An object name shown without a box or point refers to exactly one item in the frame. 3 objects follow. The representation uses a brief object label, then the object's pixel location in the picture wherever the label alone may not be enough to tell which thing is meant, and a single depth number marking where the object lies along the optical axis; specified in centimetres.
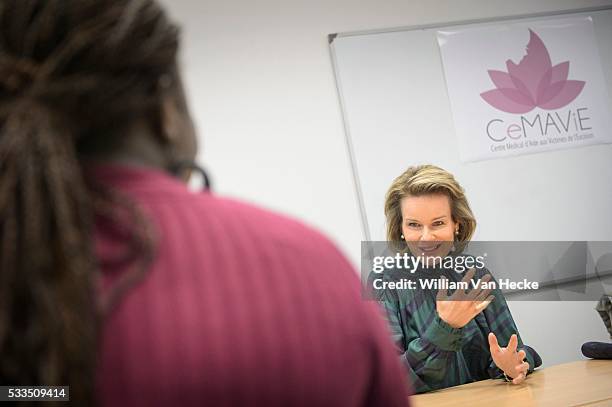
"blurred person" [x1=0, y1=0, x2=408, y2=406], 51
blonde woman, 202
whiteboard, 298
